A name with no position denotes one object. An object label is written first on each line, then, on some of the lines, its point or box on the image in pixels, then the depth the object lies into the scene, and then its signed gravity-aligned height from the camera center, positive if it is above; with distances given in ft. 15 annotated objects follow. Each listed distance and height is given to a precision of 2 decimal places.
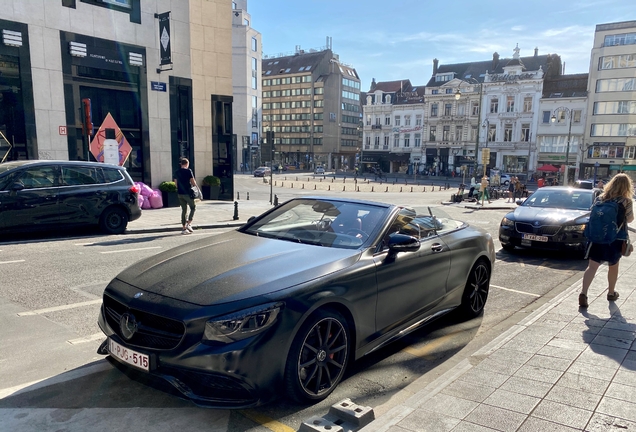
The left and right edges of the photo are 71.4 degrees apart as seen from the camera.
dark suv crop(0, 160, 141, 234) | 31.07 -3.75
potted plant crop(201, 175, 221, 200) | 67.36 -5.78
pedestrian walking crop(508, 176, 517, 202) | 99.02 -7.14
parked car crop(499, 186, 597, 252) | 30.30 -4.50
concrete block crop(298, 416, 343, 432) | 8.97 -5.60
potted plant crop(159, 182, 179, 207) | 57.77 -5.86
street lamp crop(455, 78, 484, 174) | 211.88 +35.53
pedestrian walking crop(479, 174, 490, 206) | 83.01 -5.37
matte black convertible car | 9.54 -3.66
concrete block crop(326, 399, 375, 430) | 9.41 -5.61
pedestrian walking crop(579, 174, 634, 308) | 18.37 -2.90
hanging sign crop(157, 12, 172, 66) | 56.17 +13.87
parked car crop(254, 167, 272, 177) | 198.93 -9.77
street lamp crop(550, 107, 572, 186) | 186.88 +19.61
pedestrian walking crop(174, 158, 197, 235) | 38.55 -3.55
